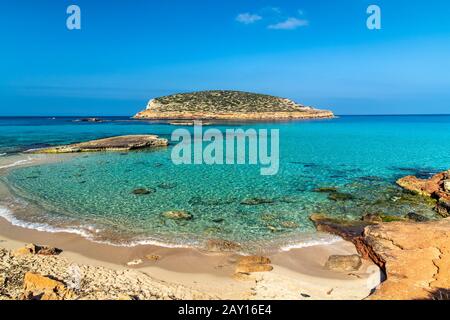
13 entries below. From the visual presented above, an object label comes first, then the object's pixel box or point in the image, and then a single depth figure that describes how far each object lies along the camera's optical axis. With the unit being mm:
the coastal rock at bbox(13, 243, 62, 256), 10241
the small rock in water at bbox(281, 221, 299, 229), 13350
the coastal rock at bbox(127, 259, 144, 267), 9875
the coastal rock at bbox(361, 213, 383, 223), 13891
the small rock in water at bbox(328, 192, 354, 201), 17247
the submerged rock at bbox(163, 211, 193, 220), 14163
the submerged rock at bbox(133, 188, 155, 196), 17922
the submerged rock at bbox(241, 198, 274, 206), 16328
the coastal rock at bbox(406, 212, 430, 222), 14094
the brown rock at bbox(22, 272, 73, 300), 7422
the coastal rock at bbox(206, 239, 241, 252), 11086
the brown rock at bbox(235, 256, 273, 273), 9492
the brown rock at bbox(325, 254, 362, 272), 9602
